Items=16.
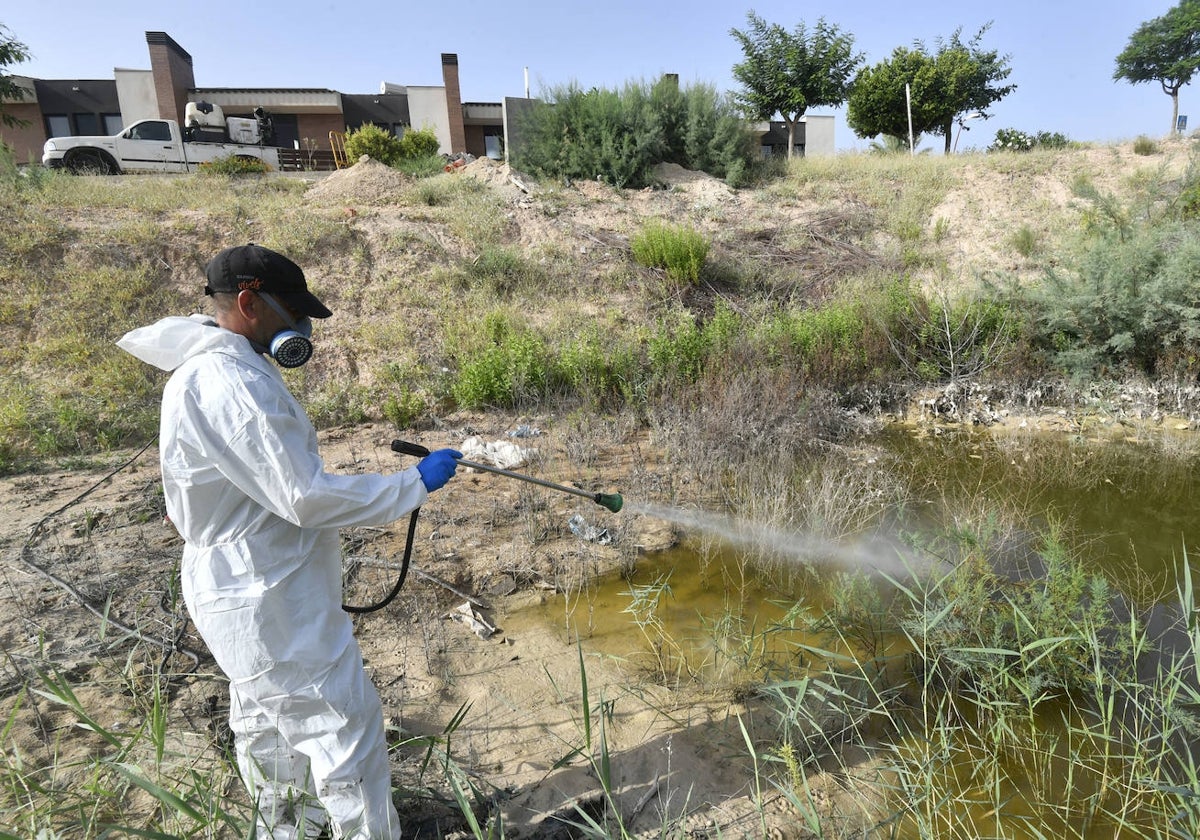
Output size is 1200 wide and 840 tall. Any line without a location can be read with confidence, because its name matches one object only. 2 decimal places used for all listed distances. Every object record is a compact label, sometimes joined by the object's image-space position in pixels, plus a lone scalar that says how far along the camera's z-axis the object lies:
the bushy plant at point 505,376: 7.33
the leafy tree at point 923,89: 19.98
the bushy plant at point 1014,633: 2.88
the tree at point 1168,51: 24.22
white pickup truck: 14.53
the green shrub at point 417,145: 16.91
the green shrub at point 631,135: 14.13
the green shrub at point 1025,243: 11.41
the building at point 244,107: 22.83
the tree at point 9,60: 14.82
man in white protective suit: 1.80
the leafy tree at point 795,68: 18.91
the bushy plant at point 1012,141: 18.99
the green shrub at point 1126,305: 7.35
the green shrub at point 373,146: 16.59
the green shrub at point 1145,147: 14.79
